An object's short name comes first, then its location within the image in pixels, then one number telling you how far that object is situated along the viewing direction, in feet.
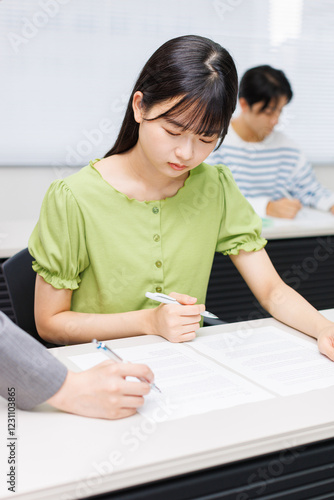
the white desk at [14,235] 6.94
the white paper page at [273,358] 3.62
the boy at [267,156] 9.48
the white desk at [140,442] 2.58
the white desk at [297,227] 8.64
